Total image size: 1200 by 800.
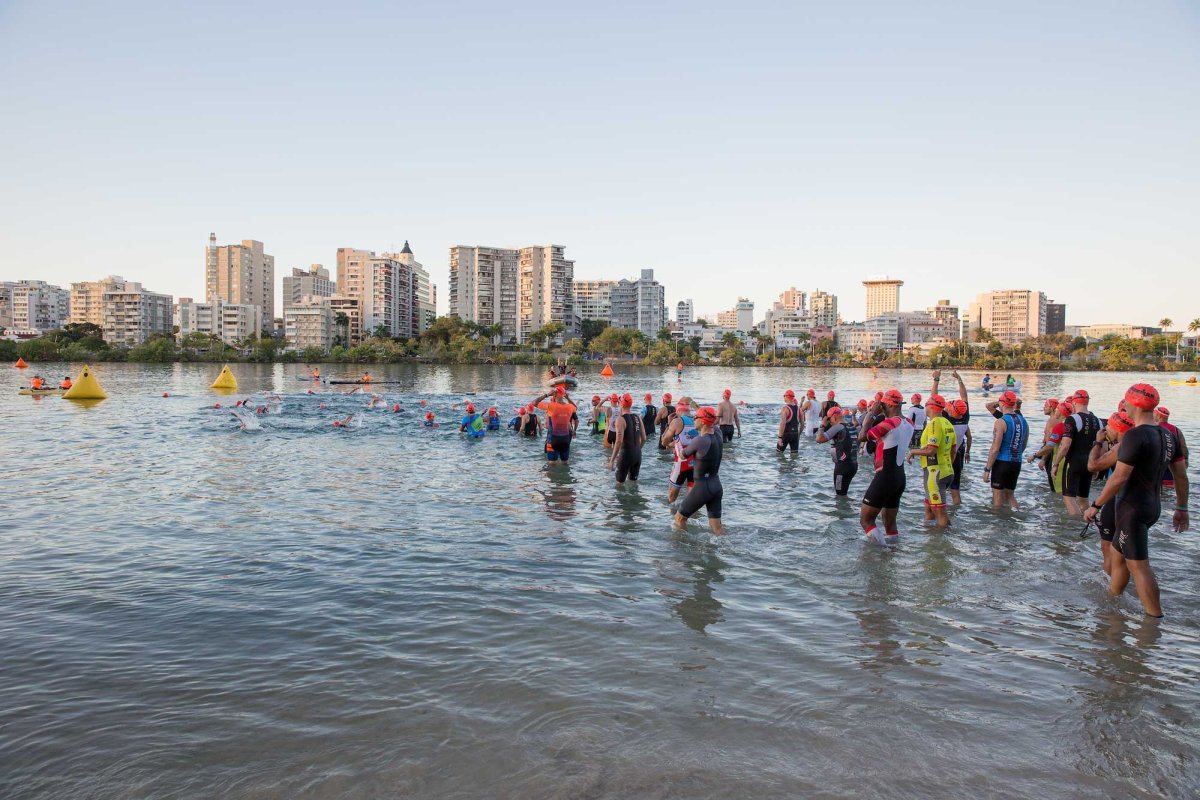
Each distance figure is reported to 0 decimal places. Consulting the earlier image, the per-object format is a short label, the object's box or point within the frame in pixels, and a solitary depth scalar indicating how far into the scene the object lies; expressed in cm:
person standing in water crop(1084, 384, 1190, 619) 666
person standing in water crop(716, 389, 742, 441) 2130
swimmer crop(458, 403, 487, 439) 2292
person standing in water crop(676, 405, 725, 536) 962
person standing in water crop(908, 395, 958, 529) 1098
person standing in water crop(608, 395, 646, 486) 1422
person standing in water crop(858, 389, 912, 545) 946
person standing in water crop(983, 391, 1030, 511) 1197
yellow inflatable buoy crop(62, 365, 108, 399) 3800
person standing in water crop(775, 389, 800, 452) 2038
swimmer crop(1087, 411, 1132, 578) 723
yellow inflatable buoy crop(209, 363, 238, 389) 4715
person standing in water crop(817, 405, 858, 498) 1297
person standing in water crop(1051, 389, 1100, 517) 1146
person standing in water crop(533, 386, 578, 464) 1694
